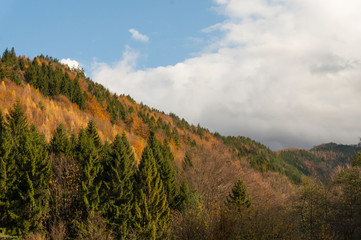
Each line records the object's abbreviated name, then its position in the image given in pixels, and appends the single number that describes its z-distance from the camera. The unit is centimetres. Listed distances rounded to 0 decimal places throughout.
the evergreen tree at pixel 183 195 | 3809
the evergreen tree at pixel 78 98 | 9112
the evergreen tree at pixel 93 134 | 3997
